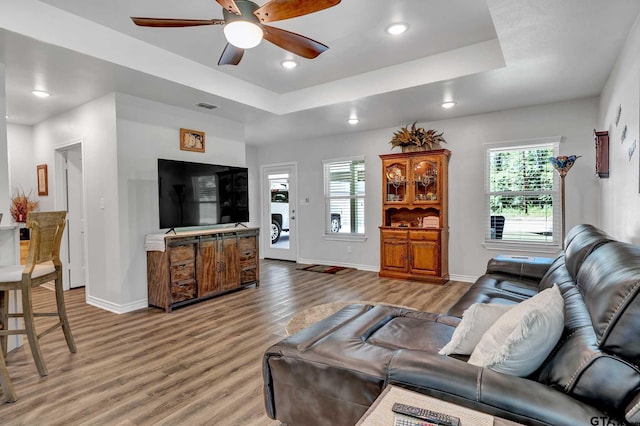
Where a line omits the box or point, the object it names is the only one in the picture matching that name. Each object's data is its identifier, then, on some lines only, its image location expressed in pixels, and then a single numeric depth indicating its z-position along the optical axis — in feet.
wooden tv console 12.92
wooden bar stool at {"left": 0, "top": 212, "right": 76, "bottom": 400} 7.98
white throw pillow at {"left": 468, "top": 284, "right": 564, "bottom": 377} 3.89
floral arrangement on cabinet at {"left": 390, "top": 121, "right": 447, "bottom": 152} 17.74
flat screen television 13.58
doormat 19.83
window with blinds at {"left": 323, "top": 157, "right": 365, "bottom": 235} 20.97
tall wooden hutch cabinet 17.01
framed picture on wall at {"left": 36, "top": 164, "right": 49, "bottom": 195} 16.60
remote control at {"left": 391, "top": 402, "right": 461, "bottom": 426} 3.09
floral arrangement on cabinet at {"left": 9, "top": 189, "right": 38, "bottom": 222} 17.07
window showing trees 15.56
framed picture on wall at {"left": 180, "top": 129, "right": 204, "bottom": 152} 14.82
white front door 24.03
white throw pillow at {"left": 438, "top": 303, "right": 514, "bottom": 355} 4.93
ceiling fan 6.63
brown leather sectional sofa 3.20
